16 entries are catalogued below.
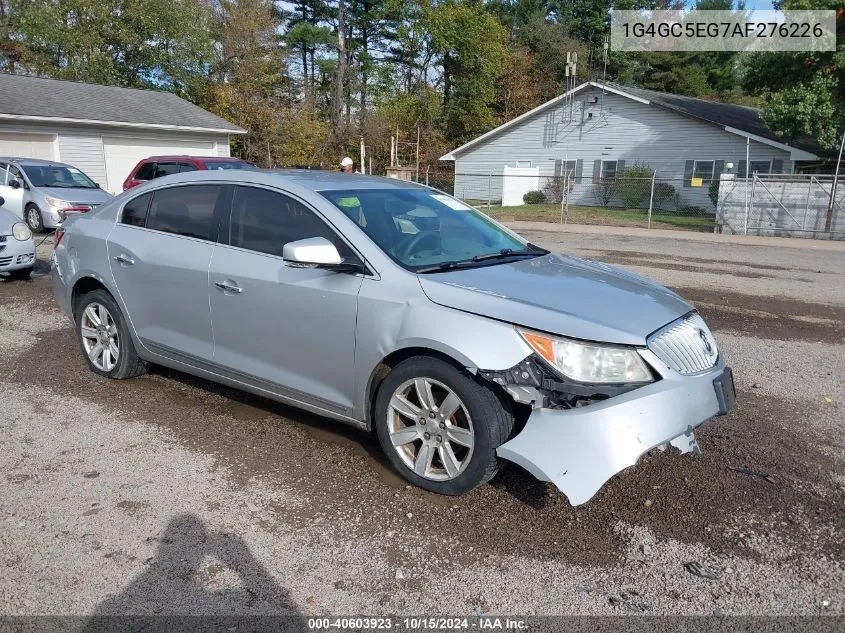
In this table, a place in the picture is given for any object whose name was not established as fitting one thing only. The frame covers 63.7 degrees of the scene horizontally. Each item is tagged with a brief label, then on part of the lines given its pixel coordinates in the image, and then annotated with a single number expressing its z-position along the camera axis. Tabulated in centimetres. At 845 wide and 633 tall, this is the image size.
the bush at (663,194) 3006
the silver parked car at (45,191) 1435
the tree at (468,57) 4769
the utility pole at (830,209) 1911
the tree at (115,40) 3297
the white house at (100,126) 2267
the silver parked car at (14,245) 931
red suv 1429
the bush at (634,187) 2988
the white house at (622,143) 2923
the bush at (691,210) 2872
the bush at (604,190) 3169
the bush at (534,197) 3303
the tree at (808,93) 2116
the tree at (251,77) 3550
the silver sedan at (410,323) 322
